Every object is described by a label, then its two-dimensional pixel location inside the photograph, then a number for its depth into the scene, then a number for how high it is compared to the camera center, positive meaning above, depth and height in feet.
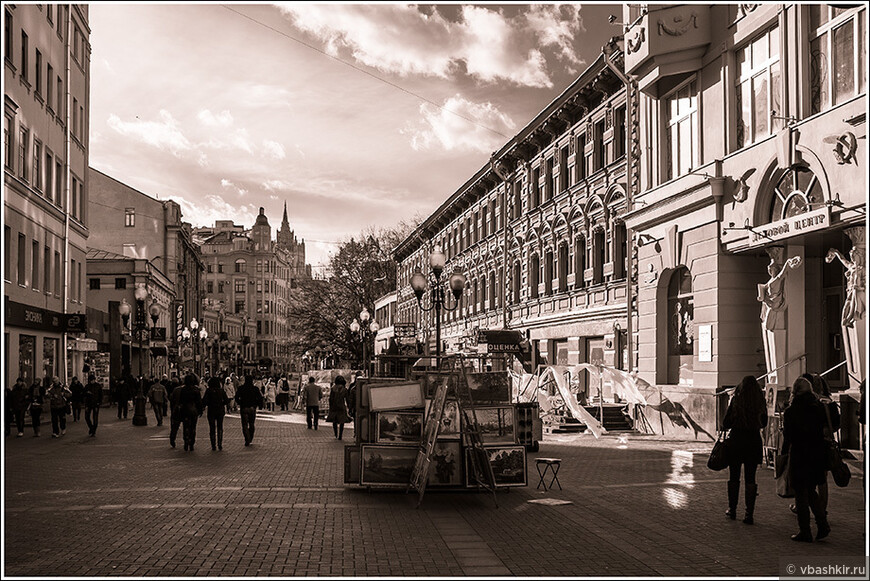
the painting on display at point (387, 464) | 43.98 -5.72
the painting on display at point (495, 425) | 45.21 -3.93
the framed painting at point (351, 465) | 44.50 -5.79
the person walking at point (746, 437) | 35.12 -3.54
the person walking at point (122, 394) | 110.04 -5.81
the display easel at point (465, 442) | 42.45 -4.56
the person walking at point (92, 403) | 82.64 -5.14
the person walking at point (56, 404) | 81.10 -5.13
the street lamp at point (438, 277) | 77.41 +5.90
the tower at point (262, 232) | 554.05 +69.33
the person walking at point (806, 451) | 31.22 -3.68
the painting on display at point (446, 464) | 42.96 -5.58
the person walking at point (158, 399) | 99.88 -5.83
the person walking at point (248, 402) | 72.49 -4.47
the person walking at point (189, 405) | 67.82 -4.43
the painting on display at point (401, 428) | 45.11 -4.06
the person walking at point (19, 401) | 80.89 -4.85
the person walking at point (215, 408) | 69.26 -4.72
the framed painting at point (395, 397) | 44.21 -2.49
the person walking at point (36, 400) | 82.17 -5.22
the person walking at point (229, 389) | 125.70 -5.94
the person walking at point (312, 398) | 94.48 -5.41
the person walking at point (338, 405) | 79.56 -5.18
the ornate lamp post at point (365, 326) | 131.49 +3.06
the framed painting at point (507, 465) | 43.70 -5.70
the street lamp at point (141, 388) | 99.44 -4.58
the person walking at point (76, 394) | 92.38 -4.83
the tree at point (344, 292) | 263.08 +15.54
